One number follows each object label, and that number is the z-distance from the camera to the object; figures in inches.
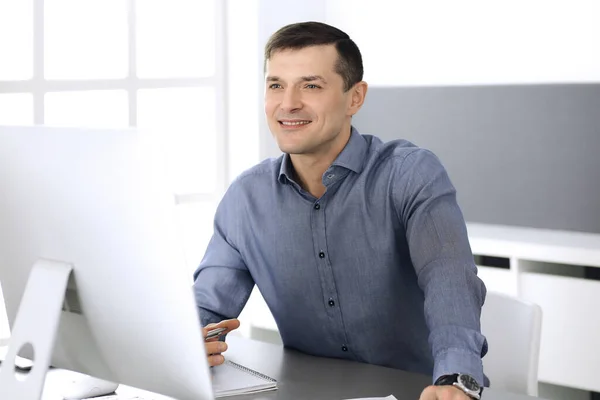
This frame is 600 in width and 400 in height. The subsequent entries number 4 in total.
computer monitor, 95.2
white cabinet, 166.2
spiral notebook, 109.3
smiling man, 122.2
